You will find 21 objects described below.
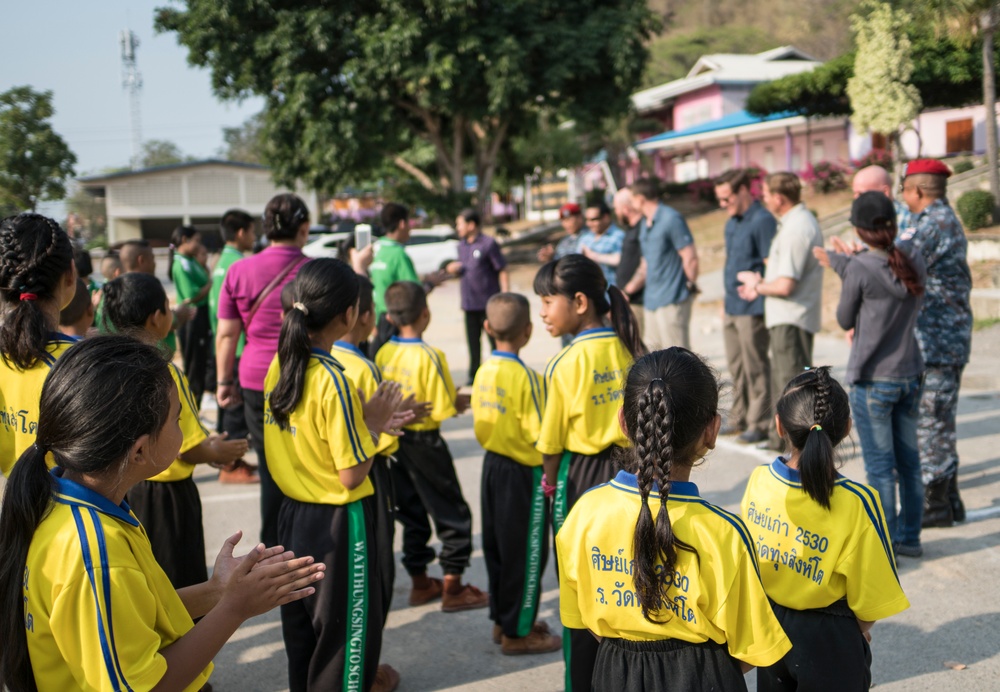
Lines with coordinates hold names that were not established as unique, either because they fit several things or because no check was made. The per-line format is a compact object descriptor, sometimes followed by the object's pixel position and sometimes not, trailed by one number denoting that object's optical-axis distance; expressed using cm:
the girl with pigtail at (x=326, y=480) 312
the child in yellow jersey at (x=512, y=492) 399
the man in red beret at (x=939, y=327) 510
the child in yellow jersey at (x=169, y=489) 354
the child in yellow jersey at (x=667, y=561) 215
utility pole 5688
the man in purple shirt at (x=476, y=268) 943
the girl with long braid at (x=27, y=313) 289
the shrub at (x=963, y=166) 2418
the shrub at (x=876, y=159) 2653
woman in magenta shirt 489
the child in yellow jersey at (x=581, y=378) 362
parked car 2417
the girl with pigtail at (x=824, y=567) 272
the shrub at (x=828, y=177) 2730
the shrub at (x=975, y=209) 1684
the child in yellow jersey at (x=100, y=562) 176
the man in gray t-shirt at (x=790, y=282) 629
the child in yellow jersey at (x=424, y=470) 453
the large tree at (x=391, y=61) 2198
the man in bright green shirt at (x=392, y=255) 755
